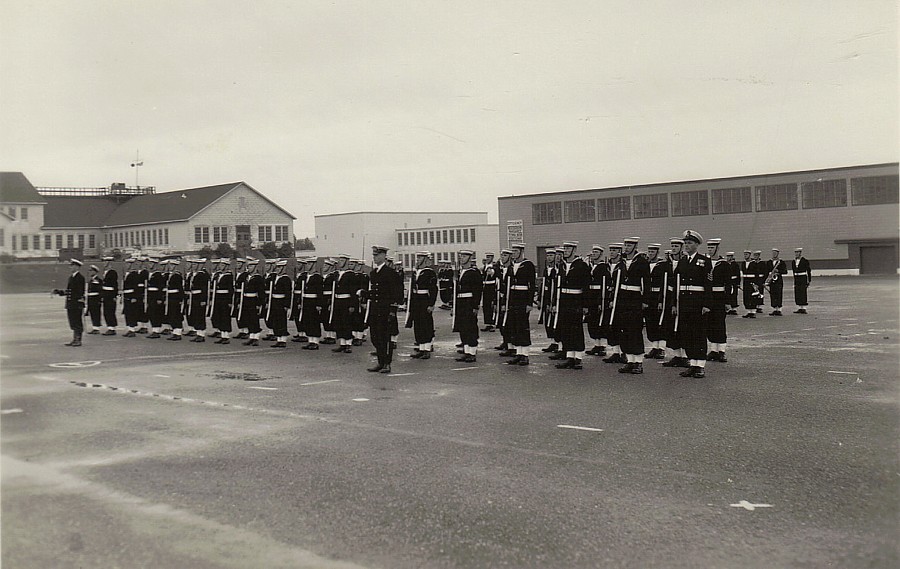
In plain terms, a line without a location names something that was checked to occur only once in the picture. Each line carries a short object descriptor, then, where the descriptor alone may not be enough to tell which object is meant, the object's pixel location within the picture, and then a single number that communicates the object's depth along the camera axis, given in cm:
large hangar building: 5009
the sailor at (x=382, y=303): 1200
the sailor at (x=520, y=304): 1273
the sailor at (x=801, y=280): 2325
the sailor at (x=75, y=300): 1549
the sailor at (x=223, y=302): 1703
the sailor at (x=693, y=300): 1101
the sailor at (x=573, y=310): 1220
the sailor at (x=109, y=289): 1856
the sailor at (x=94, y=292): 1847
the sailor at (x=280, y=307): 1619
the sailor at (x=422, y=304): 1388
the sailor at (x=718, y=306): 1183
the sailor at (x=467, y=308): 1349
